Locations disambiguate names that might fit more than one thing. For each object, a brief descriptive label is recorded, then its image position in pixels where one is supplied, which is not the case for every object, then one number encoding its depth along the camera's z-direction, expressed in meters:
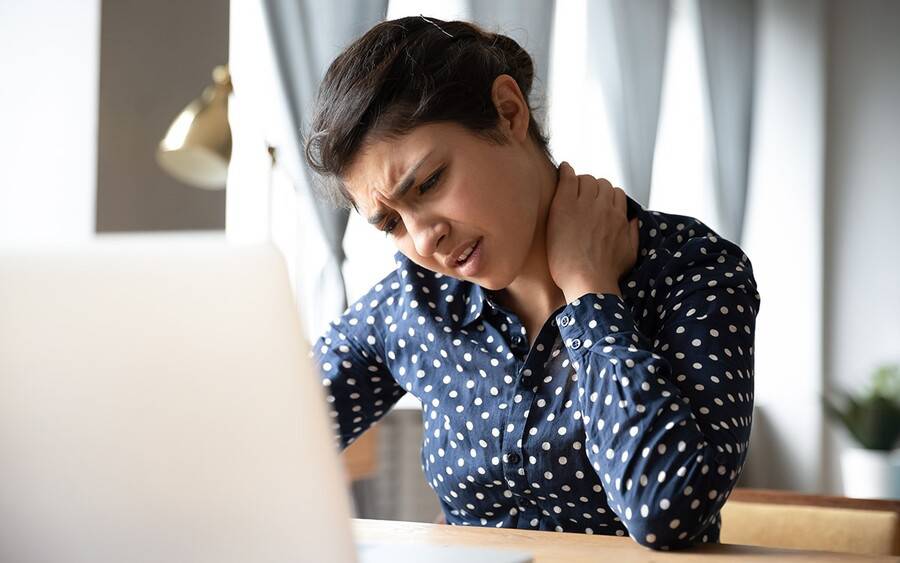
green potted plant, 4.91
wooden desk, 0.94
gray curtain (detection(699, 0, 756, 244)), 5.12
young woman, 1.15
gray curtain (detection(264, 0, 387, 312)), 2.93
